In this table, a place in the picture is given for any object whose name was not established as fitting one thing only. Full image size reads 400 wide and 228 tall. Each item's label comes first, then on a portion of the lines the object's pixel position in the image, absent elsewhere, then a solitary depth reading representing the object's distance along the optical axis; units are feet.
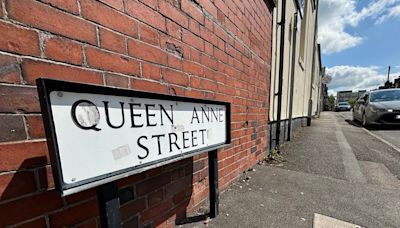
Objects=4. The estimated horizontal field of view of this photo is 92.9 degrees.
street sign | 2.03
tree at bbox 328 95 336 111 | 145.28
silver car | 21.61
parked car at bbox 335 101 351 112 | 100.83
